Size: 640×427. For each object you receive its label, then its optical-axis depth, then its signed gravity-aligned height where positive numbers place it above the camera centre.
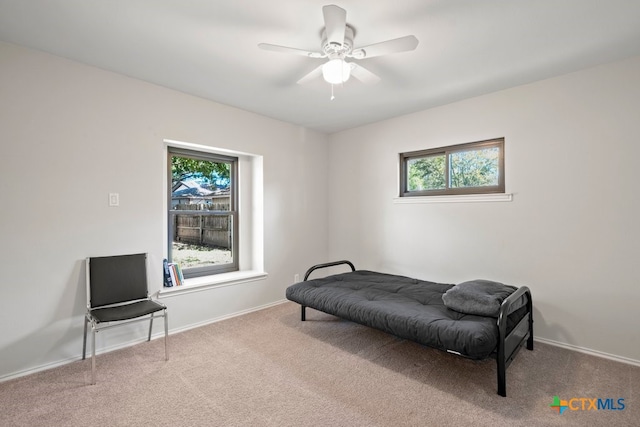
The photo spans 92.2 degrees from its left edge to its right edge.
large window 3.39 +0.04
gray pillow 2.14 -0.61
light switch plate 2.66 +0.15
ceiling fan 1.71 +1.05
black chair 2.39 -0.63
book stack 3.09 -0.60
